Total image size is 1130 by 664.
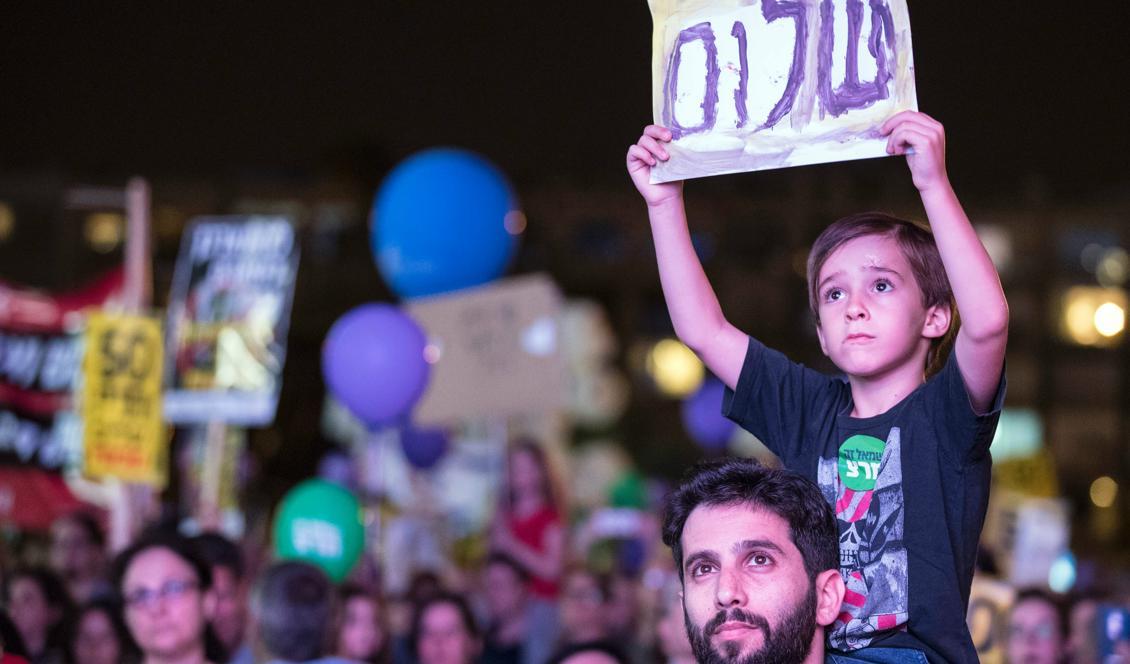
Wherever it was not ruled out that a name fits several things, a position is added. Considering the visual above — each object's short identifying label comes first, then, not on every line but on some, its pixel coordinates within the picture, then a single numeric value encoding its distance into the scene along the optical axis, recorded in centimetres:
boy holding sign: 247
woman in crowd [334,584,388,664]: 594
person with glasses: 427
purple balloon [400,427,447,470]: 1238
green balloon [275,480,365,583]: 754
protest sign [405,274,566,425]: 916
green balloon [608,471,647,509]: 1578
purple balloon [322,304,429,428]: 892
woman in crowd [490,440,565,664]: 794
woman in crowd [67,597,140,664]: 543
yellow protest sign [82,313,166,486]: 763
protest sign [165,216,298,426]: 827
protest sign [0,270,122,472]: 836
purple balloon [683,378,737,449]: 1994
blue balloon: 984
